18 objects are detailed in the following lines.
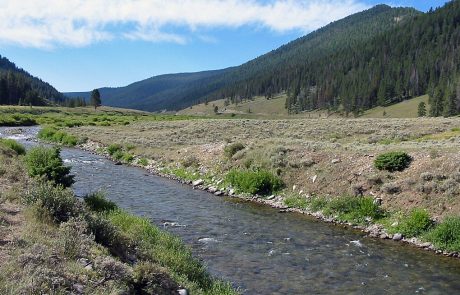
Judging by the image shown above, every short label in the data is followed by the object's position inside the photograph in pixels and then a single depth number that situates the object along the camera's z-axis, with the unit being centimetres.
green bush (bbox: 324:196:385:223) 2233
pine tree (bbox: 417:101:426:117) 13181
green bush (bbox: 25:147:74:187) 2109
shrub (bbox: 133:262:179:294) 967
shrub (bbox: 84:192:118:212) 1837
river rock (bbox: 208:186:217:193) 3003
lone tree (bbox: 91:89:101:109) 16670
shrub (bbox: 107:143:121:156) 4725
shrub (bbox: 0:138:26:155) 3292
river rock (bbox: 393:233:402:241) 1972
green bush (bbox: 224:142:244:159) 3591
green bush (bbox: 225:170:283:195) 2842
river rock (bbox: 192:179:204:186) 3209
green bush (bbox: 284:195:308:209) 2532
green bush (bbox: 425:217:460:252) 1792
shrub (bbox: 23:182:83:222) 1321
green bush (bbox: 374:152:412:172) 2525
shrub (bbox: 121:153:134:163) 4297
